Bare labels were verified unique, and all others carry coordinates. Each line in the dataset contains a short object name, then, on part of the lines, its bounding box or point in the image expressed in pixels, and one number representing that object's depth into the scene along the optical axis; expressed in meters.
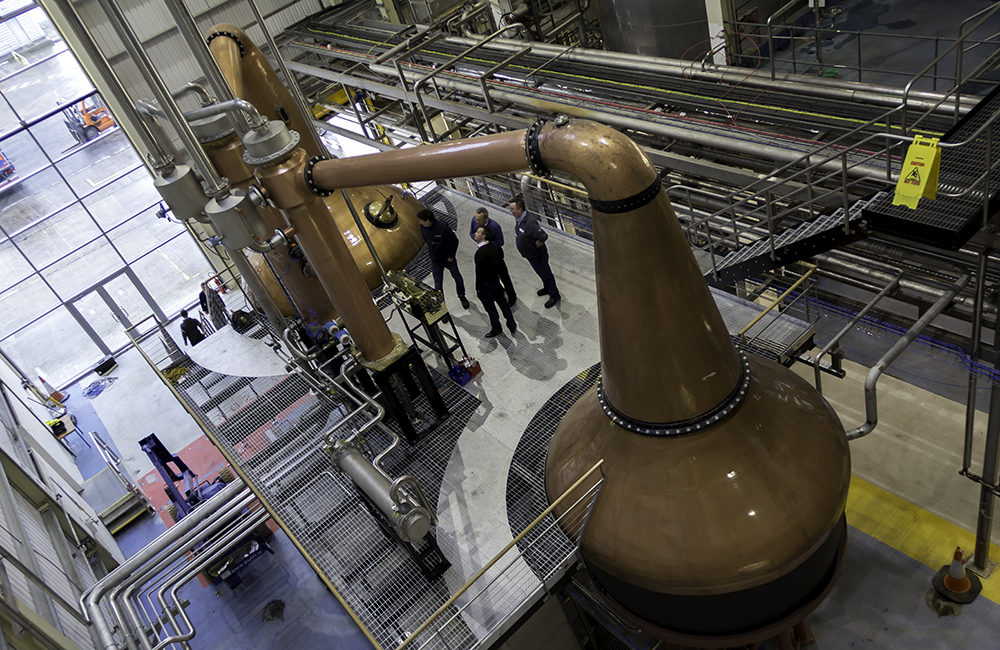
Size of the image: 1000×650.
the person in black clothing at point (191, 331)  10.91
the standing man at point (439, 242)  8.65
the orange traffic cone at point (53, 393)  15.62
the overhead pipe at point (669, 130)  6.68
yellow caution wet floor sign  4.79
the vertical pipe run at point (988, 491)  6.50
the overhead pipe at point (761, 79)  7.31
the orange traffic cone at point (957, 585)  6.95
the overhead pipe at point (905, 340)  5.97
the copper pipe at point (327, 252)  6.43
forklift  17.16
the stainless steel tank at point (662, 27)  12.67
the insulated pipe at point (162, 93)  5.56
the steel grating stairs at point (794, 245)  6.11
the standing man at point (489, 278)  8.00
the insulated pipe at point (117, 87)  5.51
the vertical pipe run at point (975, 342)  5.59
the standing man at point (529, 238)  8.28
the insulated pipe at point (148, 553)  7.64
